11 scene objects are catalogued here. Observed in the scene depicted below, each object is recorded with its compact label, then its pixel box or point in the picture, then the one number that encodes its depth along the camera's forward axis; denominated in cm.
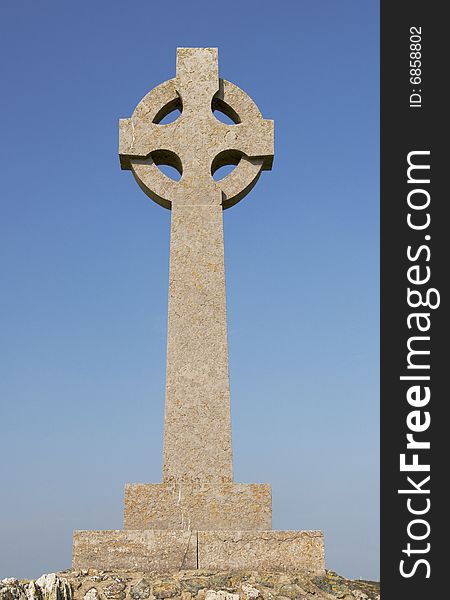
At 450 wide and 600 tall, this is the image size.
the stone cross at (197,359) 815
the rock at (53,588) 691
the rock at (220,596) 713
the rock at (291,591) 752
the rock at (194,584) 744
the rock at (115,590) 737
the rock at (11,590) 639
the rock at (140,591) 736
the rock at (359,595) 774
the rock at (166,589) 738
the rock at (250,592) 732
